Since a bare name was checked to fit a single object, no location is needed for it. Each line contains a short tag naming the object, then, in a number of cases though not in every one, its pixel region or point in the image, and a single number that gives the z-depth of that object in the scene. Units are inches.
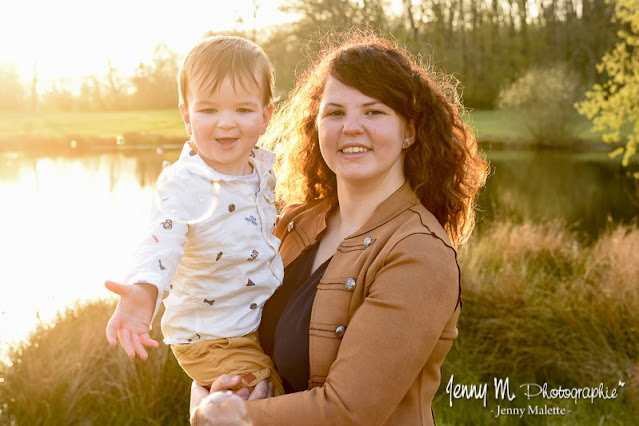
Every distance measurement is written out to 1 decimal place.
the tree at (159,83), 595.2
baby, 76.3
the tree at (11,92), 902.1
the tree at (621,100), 420.8
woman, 62.3
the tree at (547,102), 1080.8
